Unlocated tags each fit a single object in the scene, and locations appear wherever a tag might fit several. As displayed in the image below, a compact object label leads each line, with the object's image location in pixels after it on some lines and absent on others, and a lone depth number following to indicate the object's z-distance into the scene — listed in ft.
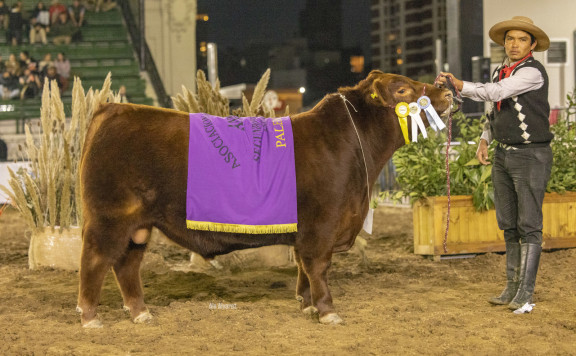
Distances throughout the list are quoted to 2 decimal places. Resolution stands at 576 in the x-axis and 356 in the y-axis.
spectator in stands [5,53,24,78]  59.41
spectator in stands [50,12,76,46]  65.00
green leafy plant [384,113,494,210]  22.79
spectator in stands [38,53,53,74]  59.16
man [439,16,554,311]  15.20
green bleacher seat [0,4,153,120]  61.00
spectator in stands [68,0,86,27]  66.64
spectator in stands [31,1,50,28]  64.80
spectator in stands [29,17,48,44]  63.98
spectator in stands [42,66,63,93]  57.57
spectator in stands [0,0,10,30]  64.39
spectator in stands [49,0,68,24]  65.51
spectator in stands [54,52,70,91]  58.69
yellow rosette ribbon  15.17
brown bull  14.25
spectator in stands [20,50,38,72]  59.41
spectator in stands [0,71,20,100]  58.75
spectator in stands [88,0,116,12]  69.51
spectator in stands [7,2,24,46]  63.41
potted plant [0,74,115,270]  21.20
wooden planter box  22.66
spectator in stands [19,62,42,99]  57.98
